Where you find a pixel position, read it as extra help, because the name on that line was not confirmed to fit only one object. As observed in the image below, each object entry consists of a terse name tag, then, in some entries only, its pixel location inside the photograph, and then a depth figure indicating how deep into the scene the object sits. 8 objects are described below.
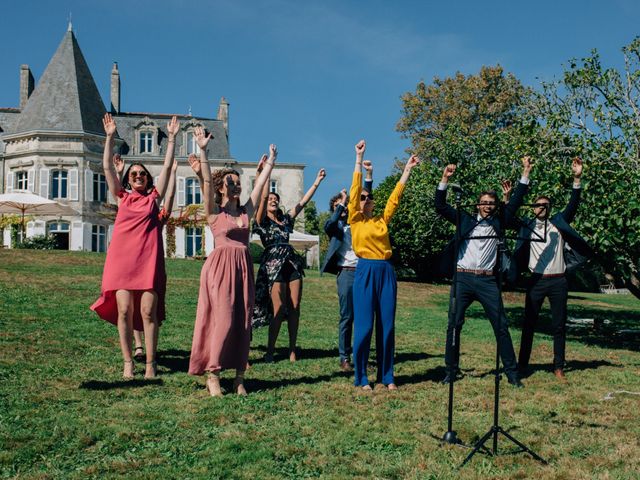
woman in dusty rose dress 6.72
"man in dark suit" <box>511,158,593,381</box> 8.73
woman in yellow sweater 7.35
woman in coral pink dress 7.29
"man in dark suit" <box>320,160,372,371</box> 8.78
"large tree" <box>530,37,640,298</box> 12.78
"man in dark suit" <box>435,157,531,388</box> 7.64
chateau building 44.56
